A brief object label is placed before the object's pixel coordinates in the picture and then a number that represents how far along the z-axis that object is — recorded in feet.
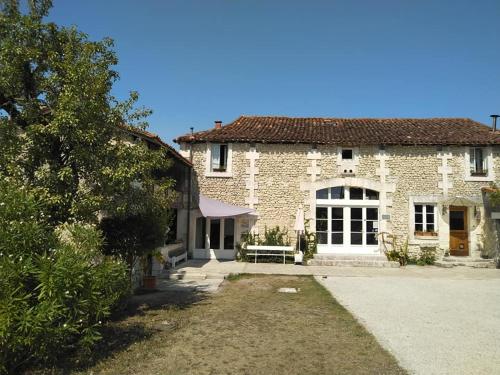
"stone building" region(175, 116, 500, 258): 50.55
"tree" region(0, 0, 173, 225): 18.98
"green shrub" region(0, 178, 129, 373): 12.01
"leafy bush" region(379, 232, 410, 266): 49.26
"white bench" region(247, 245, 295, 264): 48.11
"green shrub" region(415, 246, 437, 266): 49.49
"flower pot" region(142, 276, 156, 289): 32.09
